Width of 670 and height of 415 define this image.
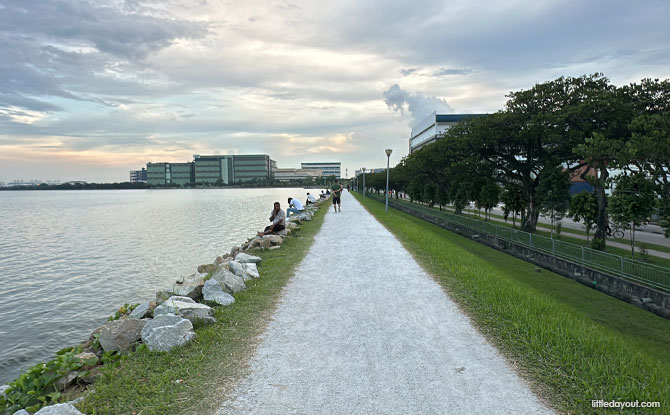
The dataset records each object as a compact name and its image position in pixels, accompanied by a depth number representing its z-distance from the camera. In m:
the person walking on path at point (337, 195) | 33.53
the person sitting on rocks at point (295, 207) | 31.13
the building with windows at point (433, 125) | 111.54
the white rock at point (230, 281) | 8.84
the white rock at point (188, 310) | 6.77
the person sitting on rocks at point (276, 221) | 17.27
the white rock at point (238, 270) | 10.06
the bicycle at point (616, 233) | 26.65
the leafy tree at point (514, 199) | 29.16
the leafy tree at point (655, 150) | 14.50
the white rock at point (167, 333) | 5.71
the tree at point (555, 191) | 24.23
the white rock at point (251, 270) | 10.34
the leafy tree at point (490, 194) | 32.94
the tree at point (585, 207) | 21.36
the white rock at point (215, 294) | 7.94
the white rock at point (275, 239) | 15.55
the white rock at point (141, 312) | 7.97
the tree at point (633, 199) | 16.23
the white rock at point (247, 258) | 12.05
